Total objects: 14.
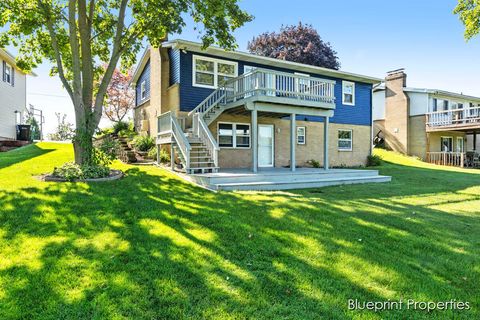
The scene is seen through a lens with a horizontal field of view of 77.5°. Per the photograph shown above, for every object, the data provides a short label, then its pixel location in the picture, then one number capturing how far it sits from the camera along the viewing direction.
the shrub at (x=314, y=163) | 16.88
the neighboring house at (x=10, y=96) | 19.45
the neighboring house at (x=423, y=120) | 24.81
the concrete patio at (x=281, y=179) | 9.56
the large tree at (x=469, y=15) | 11.46
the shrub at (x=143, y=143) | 14.79
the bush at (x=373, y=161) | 19.77
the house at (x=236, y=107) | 11.76
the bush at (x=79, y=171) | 8.85
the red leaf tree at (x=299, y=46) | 31.96
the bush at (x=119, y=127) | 20.01
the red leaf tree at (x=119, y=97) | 31.69
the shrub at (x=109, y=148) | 10.00
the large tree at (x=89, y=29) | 9.85
